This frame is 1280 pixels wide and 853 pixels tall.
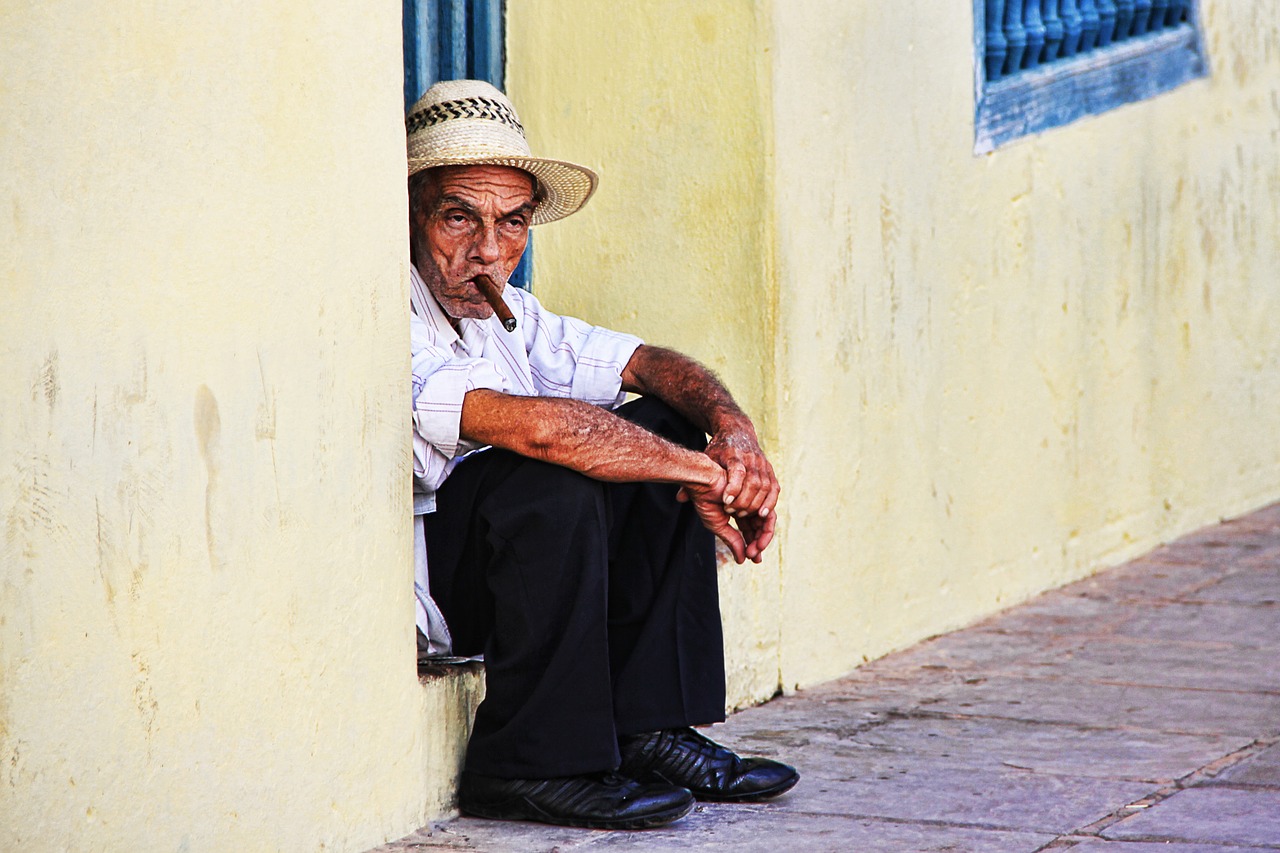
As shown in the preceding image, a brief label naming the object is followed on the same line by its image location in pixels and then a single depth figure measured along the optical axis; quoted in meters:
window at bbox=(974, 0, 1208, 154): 10.48
